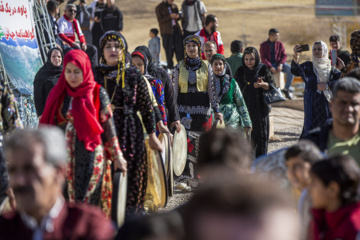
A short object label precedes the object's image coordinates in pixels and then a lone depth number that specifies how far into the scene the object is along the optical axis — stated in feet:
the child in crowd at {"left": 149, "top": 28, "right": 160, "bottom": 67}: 102.68
